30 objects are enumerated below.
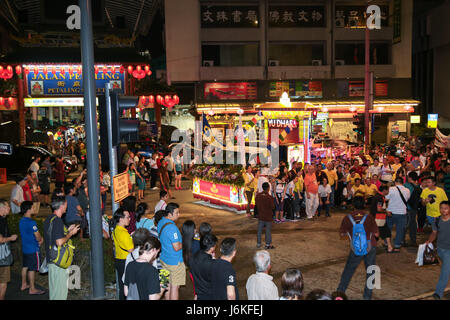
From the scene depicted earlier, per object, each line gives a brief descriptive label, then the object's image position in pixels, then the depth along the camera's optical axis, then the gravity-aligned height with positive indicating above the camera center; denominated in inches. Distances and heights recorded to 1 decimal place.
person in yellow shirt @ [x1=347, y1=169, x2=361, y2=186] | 586.4 -88.2
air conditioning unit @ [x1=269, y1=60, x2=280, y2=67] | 1389.0 +154.7
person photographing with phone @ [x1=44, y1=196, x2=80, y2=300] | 258.4 -82.9
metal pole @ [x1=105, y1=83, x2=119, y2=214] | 257.4 -7.7
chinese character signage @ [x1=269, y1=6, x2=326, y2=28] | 1390.3 +301.5
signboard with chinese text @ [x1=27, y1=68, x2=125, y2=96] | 832.3 +64.1
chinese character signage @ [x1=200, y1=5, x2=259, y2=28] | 1373.0 +302.3
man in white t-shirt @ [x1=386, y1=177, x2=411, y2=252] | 394.6 -88.3
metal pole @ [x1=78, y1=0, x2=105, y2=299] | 253.3 -30.1
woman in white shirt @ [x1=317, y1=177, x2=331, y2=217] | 547.8 -103.0
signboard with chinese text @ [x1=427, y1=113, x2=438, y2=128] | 1362.8 -41.4
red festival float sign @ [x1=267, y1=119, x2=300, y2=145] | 720.3 -25.9
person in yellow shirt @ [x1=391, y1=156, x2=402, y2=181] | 594.4 -75.4
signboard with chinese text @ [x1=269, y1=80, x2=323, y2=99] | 1387.8 +73.0
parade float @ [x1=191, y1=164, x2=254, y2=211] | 572.4 -98.2
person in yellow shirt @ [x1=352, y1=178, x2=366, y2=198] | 514.0 -91.1
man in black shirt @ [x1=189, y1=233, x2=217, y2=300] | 213.6 -75.1
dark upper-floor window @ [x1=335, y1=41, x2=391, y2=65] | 1425.9 +186.3
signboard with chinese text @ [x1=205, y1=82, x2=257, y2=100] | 1379.2 +70.3
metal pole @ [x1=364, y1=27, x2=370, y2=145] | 986.0 +20.5
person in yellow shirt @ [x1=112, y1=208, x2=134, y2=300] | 261.0 -72.4
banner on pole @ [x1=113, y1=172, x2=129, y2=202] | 264.2 -44.3
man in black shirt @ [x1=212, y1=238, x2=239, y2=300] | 198.1 -74.4
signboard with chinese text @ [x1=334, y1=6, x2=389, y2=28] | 1405.0 +301.0
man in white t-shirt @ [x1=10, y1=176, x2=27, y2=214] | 432.5 -76.6
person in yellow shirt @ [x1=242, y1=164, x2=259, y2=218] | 537.2 -88.8
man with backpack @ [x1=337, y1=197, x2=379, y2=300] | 279.9 -83.5
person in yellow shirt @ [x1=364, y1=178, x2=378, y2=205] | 504.1 -89.6
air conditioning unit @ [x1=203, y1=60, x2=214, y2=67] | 1380.8 +158.1
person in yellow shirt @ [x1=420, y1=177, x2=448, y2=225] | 382.3 -77.8
